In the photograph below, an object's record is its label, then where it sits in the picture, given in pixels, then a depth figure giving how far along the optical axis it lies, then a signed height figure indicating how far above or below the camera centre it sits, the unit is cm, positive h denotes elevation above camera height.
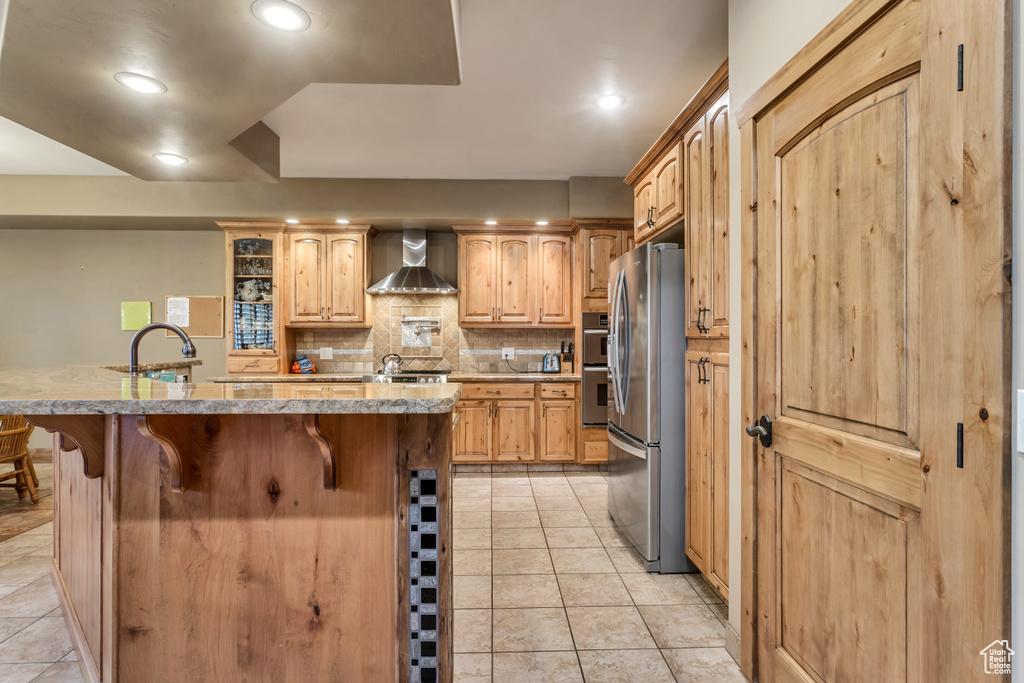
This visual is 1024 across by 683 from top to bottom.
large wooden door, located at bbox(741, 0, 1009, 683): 89 -3
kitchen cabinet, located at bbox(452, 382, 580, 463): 457 -79
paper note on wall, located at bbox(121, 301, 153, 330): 489 +27
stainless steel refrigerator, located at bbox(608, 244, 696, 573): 257 -36
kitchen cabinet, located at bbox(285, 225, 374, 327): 468 +65
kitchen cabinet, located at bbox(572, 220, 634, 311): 453 +85
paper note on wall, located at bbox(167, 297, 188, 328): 495 +32
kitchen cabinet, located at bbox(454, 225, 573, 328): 477 +60
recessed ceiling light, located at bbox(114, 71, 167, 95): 200 +110
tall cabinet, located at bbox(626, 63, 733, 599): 210 +20
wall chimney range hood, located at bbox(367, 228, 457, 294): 467 +65
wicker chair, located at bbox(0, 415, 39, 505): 334 -77
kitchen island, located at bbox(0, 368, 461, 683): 145 -63
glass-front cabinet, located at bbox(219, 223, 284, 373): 460 +40
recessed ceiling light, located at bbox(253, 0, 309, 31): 157 +109
